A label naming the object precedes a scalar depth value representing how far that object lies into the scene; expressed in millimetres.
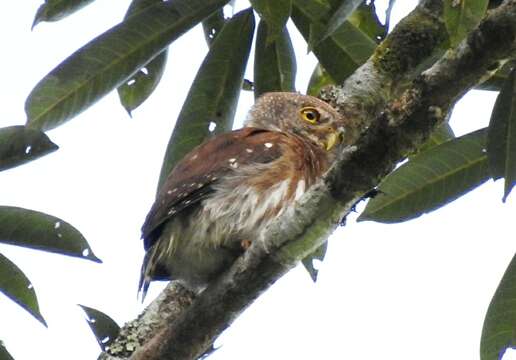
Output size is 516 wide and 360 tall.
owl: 9180
